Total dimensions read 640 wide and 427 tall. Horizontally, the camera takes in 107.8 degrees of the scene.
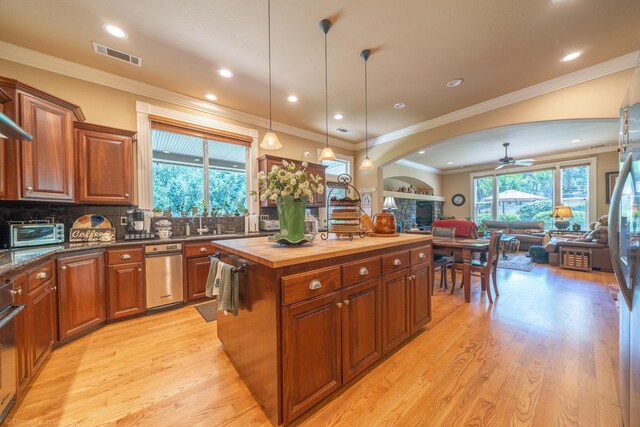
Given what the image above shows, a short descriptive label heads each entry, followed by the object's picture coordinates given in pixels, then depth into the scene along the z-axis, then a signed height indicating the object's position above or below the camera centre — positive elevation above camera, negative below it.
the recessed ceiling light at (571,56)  2.58 +1.72
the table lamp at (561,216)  6.33 -0.21
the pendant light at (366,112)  2.62 +1.73
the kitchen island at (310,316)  1.29 -0.69
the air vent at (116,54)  2.46 +1.73
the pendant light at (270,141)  2.45 +0.73
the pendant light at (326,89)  2.19 +1.74
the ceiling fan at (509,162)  5.77 +1.19
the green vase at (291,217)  1.62 -0.05
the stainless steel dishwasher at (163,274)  2.79 -0.77
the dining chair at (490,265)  3.18 -0.81
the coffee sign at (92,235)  2.65 -0.27
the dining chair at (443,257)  3.58 -0.78
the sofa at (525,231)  6.52 -0.69
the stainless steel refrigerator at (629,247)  1.02 -0.20
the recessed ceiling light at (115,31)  2.20 +1.74
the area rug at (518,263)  5.08 -1.27
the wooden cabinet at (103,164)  2.59 +0.55
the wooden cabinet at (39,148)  2.06 +0.61
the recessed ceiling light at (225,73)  2.89 +1.74
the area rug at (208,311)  2.79 -1.28
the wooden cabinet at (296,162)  4.12 +0.80
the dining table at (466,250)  3.20 -0.59
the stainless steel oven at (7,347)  1.31 -0.79
